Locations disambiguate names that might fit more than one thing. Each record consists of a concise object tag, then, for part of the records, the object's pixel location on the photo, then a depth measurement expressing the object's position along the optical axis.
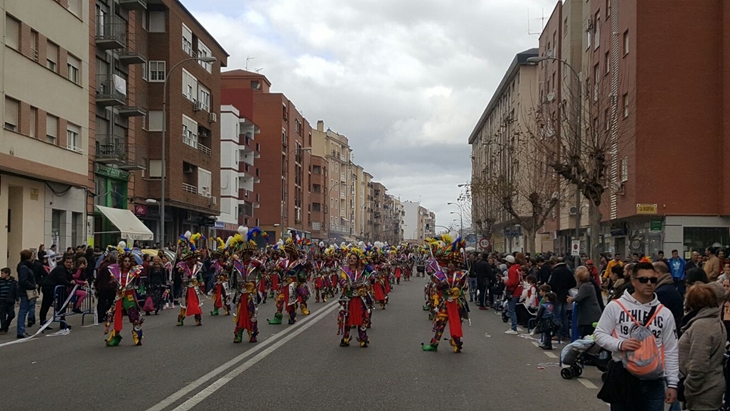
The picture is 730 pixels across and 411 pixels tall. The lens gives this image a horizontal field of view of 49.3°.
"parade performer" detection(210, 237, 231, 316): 19.84
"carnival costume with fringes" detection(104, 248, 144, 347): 13.91
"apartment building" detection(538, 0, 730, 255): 34.03
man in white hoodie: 5.54
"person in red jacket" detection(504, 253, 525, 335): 17.50
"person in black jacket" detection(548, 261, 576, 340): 14.48
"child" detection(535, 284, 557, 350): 14.30
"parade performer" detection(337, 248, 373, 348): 13.88
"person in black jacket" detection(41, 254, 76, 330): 16.75
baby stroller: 9.72
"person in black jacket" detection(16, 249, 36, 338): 15.76
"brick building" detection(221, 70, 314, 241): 81.31
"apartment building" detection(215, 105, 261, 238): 61.03
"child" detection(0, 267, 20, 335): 16.02
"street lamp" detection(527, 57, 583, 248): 23.92
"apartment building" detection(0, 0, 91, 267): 26.31
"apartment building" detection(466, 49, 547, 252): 57.47
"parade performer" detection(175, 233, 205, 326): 17.88
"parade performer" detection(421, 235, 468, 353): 13.26
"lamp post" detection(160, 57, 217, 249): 31.00
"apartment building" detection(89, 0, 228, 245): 35.03
